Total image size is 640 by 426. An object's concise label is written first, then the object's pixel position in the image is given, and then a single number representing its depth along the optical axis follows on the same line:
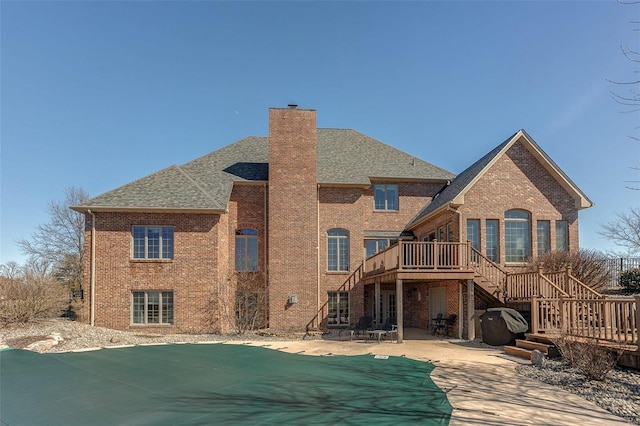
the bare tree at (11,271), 16.08
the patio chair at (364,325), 17.33
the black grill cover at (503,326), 13.10
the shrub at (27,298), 15.87
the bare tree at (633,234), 26.93
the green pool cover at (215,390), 6.55
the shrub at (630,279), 18.98
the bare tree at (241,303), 18.50
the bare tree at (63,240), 33.72
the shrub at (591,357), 8.31
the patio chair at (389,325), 16.89
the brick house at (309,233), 17.66
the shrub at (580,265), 15.34
